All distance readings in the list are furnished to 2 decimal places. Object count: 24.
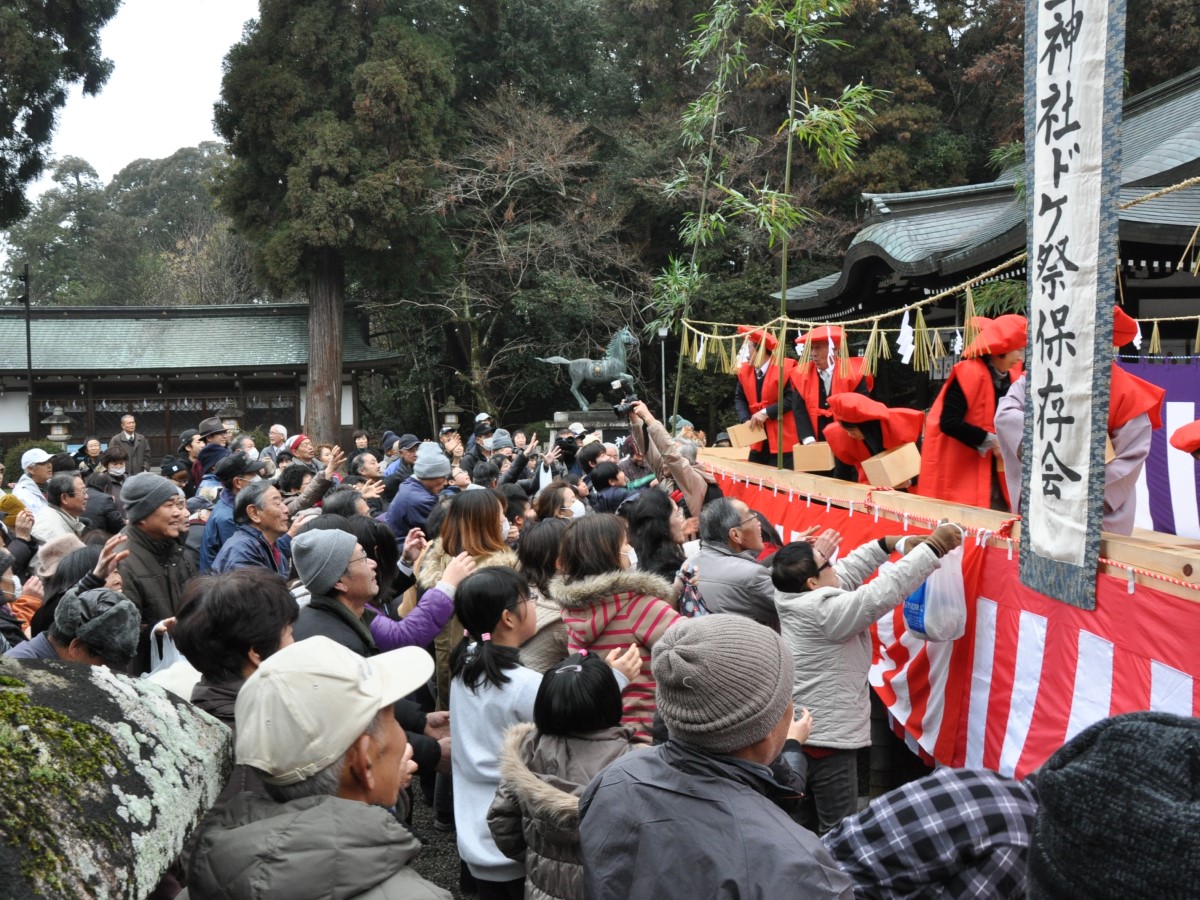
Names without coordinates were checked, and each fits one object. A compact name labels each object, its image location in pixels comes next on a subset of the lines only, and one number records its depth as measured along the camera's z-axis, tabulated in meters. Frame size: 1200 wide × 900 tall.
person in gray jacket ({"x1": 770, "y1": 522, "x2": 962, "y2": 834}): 3.08
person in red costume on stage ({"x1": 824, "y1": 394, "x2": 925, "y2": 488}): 5.34
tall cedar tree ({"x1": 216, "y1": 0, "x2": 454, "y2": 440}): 20.11
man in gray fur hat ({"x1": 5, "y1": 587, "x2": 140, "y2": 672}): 2.39
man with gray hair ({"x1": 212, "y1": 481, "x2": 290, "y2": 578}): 4.02
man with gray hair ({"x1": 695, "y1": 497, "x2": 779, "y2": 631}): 3.46
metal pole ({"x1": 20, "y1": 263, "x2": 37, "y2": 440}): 19.55
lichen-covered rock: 1.11
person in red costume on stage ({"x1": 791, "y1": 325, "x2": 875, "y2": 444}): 6.49
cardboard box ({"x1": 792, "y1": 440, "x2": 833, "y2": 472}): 6.03
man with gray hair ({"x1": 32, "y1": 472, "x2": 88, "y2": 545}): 5.57
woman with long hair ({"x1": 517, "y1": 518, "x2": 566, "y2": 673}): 3.09
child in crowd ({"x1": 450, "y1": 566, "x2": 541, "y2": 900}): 2.69
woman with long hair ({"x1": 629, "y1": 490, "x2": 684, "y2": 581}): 4.00
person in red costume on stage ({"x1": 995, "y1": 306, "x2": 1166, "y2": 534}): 3.41
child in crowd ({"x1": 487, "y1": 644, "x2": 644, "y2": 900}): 2.12
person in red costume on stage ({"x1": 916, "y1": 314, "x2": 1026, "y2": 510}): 4.50
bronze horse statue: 19.58
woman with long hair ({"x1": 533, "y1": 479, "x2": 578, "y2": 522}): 4.83
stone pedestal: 19.08
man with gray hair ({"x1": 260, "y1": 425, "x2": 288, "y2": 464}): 9.88
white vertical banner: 2.70
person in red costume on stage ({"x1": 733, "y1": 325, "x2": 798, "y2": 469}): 6.93
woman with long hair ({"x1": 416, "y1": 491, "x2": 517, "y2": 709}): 3.67
